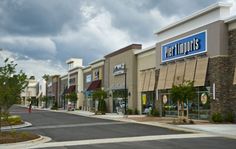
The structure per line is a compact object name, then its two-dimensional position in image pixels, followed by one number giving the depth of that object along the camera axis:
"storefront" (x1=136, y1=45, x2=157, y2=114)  49.17
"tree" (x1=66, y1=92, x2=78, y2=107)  80.62
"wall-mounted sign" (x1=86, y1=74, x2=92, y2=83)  79.58
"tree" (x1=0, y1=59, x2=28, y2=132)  24.16
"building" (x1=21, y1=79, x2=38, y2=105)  166.62
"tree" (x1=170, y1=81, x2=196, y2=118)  33.88
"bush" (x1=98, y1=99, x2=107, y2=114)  63.86
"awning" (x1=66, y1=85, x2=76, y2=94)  91.31
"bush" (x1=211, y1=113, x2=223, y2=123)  33.56
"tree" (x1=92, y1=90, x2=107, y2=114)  60.52
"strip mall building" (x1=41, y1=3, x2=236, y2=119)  34.41
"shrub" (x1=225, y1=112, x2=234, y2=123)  33.75
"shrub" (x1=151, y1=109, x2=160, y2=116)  46.01
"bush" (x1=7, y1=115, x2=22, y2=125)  36.18
